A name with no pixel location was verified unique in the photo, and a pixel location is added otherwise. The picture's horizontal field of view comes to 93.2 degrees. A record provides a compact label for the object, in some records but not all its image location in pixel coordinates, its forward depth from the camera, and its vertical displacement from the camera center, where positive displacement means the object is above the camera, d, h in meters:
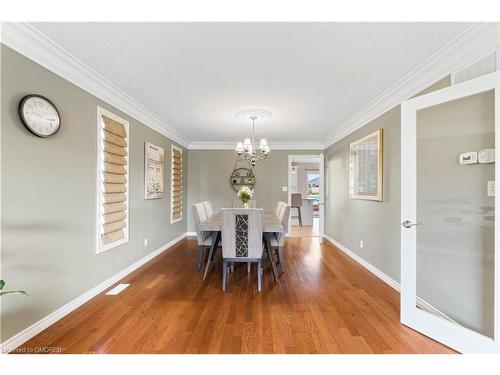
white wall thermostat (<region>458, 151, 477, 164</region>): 1.79 +0.25
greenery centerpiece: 3.81 -0.11
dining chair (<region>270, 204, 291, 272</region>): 3.21 -0.68
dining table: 2.92 -0.50
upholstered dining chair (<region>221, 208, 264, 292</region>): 2.70 -0.55
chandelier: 3.44 +1.09
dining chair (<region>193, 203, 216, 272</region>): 3.20 -0.68
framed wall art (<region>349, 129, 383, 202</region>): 3.18 +0.33
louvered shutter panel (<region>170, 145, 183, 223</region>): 4.90 +0.06
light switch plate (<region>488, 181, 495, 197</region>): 1.68 +0.01
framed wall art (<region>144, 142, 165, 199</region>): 3.72 +0.29
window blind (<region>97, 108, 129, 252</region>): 2.66 +0.09
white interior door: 1.69 -0.22
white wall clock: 1.75 +0.57
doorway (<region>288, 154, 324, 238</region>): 5.82 -0.24
